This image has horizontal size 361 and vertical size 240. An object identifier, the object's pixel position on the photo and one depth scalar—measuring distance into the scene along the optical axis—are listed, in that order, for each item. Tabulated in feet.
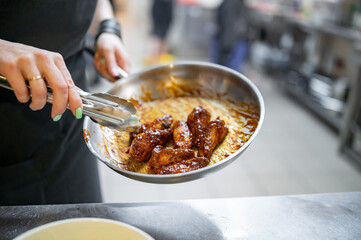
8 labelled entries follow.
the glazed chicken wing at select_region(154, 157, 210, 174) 2.50
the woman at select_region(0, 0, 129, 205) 3.01
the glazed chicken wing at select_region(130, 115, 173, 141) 3.01
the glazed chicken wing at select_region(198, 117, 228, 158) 2.74
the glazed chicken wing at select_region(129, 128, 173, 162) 2.71
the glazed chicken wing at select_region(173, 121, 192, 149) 2.85
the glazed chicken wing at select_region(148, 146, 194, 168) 2.60
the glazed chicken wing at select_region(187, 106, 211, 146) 2.97
